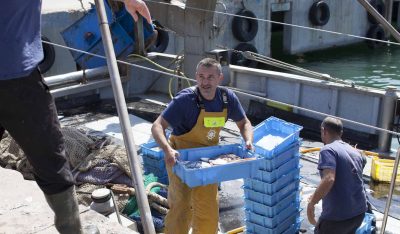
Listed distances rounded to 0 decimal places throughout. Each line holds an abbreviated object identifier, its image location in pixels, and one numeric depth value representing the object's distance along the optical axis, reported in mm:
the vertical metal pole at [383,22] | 3748
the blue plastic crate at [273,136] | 4438
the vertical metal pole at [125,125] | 1693
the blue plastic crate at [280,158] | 4441
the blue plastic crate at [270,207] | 4645
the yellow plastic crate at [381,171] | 6425
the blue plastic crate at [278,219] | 4688
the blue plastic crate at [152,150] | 5559
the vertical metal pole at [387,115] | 7610
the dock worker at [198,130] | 3717
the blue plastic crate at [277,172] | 4504
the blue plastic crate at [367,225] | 4328
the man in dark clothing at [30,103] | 1991
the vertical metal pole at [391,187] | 3501
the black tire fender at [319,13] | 21922
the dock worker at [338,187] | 3820
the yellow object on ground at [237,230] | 5062
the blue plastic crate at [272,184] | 4555
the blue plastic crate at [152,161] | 5593
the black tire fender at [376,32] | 24109
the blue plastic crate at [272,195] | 4602
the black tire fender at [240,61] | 17469
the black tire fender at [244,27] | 18680
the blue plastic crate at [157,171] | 5633
